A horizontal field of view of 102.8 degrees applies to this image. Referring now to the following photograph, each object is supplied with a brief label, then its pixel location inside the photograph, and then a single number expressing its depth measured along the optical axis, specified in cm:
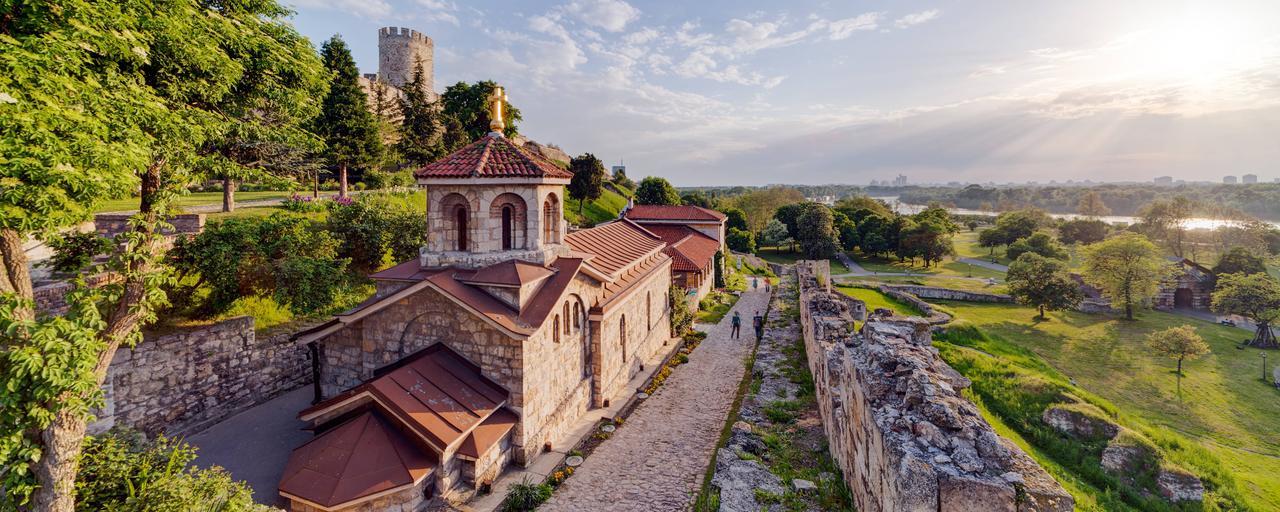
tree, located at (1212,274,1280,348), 2986
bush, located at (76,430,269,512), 694
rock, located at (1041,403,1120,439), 1418
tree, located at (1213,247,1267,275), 4041
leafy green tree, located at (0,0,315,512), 569
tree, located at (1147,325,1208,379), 2314
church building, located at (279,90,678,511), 947
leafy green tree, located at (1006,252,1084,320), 3419
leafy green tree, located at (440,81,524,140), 3998
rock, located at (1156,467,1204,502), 1184
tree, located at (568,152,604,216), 5041
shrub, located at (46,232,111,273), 802
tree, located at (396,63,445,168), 3734
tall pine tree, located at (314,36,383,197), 2705
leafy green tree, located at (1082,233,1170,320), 3581
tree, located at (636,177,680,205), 5997
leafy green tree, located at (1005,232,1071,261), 5162
